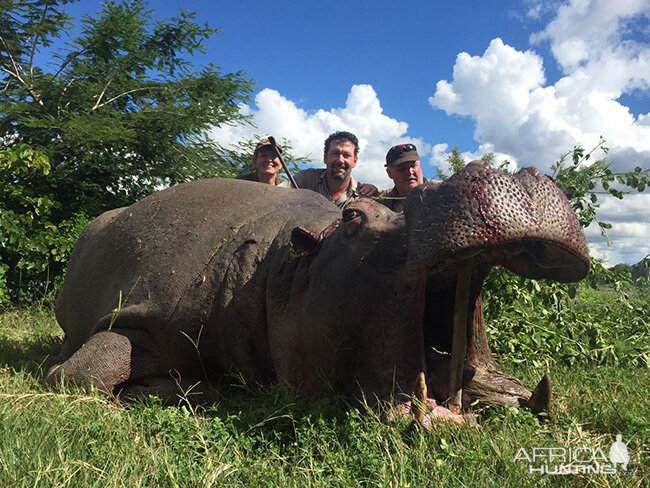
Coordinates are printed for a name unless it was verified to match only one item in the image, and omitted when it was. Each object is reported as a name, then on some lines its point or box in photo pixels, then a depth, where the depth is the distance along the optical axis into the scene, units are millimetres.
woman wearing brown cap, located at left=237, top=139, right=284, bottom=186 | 7379
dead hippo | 2410
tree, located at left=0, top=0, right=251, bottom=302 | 7965
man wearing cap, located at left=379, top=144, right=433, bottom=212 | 6621
